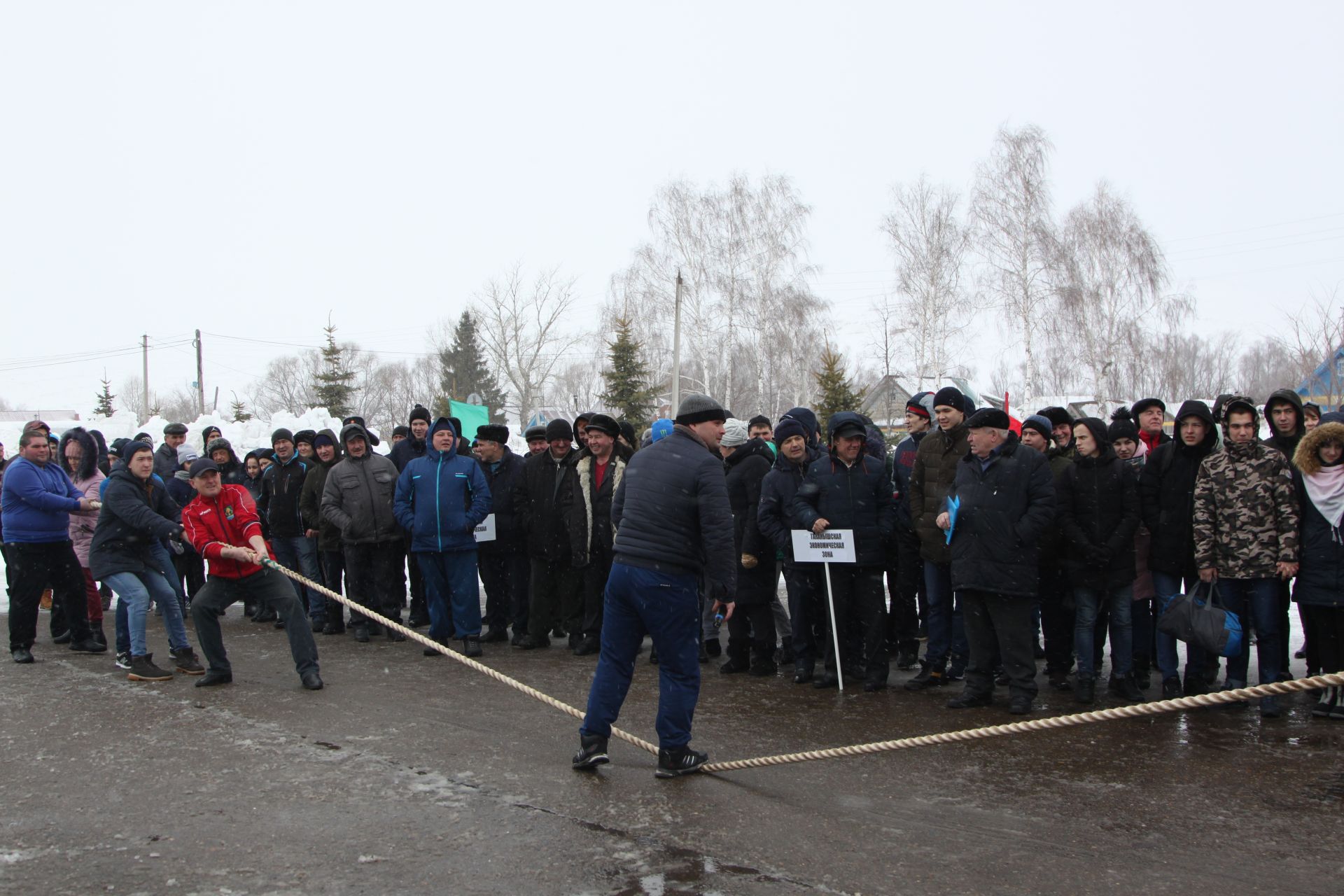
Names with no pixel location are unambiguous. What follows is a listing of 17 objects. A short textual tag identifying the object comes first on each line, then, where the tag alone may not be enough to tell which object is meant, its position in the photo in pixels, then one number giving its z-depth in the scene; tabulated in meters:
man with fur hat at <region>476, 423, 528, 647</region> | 9.80
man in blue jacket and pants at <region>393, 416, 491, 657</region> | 9.27
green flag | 20.94
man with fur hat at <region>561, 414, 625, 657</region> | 9.14
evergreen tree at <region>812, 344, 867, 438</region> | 28.19
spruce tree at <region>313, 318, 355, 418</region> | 48.09
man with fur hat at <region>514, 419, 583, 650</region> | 9.32
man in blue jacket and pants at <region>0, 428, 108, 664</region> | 8.86
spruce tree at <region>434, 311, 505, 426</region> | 63.94
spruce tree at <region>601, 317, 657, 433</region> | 35.25
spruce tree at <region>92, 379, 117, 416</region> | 61.56
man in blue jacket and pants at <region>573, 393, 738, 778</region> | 5.57
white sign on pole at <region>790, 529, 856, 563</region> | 7.74
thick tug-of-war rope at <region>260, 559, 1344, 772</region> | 4.27
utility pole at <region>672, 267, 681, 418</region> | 35.72
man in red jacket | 7.77
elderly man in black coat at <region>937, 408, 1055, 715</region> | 6.90
